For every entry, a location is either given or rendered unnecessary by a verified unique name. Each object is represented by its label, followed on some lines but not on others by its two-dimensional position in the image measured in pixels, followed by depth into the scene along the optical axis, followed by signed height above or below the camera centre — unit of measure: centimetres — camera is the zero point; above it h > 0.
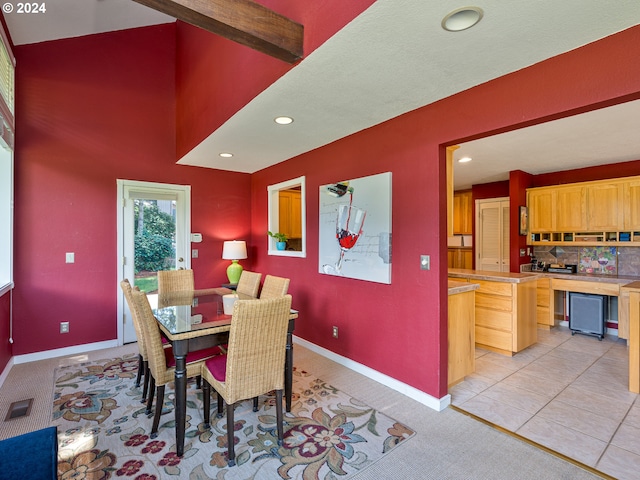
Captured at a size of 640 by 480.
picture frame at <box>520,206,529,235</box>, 502 +31
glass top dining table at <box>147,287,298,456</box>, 197 -56
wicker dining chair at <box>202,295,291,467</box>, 184 -69
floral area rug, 185 -130
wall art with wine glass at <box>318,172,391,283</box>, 292 +13
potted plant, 446 +2
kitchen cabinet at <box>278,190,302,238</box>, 543 +50
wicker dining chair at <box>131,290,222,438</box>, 209 -73
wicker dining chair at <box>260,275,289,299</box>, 293 -43
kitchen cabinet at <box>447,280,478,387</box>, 282 -83
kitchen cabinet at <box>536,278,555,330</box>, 469 -92
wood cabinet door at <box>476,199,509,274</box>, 567 +9
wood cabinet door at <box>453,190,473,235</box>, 645 +57
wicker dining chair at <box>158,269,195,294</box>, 353 -43
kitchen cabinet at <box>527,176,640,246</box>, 421 +37
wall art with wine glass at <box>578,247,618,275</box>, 462 -31
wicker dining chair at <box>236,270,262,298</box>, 334 -45
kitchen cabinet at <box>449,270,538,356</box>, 357 -81
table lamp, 457 -18
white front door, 406 +12
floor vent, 241 -129
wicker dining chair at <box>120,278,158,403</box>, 233 -77
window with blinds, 322 +52
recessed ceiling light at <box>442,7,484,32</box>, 146 +104
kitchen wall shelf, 425 +2
